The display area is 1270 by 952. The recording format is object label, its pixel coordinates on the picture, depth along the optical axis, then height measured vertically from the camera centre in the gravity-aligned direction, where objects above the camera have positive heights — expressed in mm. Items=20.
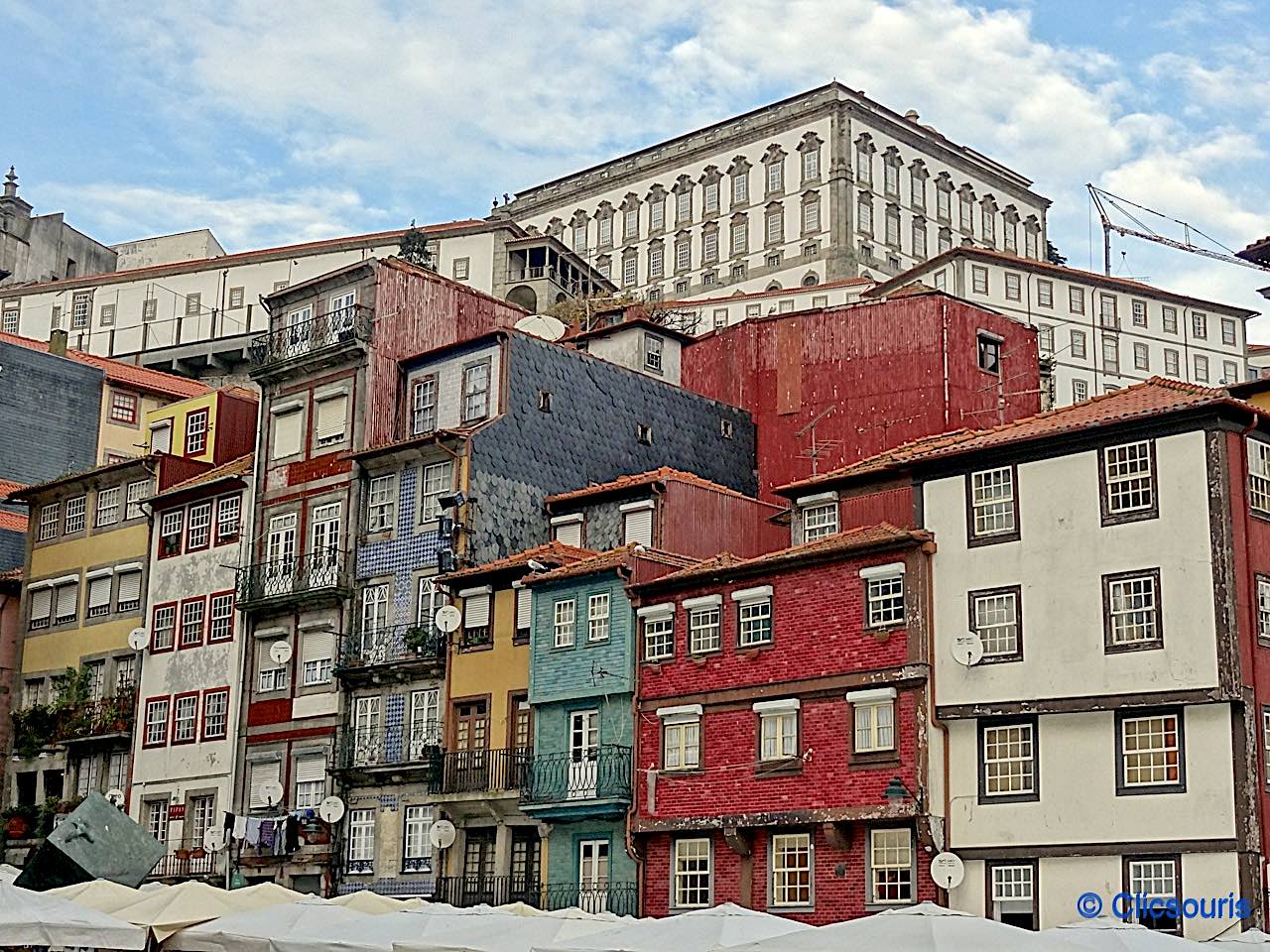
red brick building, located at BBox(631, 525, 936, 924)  42875 +3256
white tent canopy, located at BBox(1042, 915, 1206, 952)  26281 -781
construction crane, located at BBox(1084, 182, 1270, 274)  138750 +45446
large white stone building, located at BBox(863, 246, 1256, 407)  109250 +31579
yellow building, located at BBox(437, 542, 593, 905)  50062 +3846
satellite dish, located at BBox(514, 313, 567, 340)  63781 +17436
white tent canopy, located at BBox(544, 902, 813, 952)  30828 -918
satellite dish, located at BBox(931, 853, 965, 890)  40969 +150
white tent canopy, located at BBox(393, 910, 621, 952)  33594 -1062
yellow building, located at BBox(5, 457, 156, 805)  62781 +7519
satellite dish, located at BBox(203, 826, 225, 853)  56188 +734
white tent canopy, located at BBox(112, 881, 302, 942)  35625 -777
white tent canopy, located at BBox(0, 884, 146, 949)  32406 -1028
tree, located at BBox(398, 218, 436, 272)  66938 +20955
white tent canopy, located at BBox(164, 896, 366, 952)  34719 -1077
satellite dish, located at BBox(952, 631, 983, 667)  41781 +4786
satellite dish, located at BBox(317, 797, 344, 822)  53375 +1547
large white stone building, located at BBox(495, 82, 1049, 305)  119562 +42874
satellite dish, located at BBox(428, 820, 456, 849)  50219 +858
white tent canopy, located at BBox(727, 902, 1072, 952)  25188 -748
